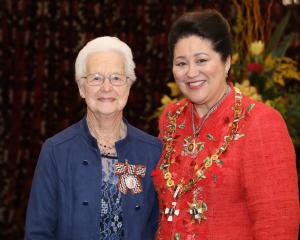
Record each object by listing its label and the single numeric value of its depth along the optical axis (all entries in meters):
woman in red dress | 1.97
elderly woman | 2.15
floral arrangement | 3.35
